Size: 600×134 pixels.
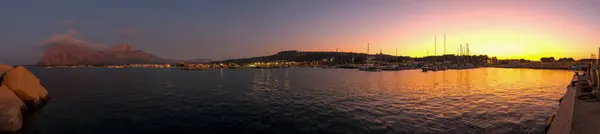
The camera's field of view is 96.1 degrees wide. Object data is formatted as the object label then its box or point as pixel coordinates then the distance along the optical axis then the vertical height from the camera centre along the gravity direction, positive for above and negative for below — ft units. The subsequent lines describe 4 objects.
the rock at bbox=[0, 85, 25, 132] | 44.76 -8.76
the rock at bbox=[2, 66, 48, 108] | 68.59 -4.94
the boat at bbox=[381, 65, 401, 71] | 415.11 -7.53
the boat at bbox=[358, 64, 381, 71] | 398.19 -8.25
